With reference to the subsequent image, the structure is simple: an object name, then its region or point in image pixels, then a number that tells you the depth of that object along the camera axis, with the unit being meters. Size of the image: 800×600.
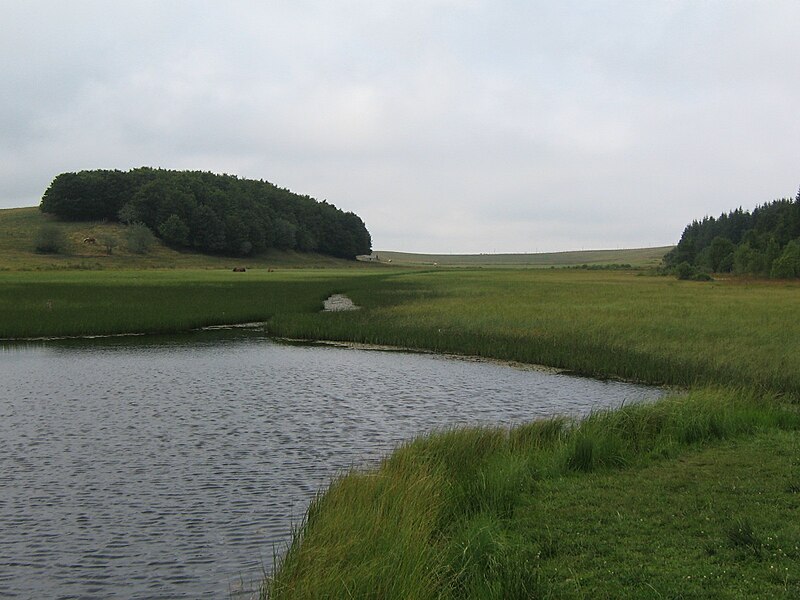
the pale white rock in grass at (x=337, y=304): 53.02
